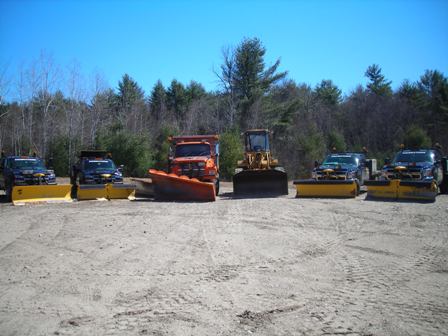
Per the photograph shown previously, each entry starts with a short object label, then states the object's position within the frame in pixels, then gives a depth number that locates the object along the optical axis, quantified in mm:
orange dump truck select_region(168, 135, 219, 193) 17844
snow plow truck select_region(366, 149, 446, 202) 15734
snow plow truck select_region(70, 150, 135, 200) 17484
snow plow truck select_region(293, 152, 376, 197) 17156
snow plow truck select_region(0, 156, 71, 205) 16453
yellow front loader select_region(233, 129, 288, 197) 18562
